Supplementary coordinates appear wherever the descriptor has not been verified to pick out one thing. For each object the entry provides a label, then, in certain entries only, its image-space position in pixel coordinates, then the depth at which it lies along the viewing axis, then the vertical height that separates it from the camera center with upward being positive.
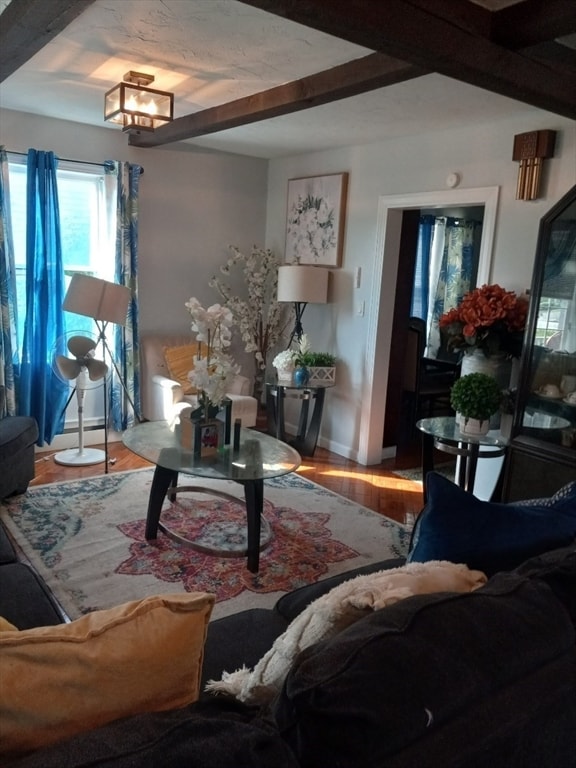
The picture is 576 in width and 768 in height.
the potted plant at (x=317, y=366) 4.66 -0.68
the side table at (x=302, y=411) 4.60 -1.06
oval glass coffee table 2.84 -0.91
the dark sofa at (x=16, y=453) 3.28 -1.08
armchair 4.59 -0.93
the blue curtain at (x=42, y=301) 4.23 -0.30
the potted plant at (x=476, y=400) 3.16 -0.59
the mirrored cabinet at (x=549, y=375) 2.89 -0.42
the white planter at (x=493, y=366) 3.38 -0.44
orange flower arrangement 3.21 -0.19
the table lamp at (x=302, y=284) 4.66 -0.08
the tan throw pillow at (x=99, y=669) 0.82 -0.57
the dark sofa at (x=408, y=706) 0.77 -0.58
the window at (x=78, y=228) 4.31 +0.23
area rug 2.71 -1.39
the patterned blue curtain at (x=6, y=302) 4.08 -0.31
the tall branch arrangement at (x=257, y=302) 5.30 -0.27
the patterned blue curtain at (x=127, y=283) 4.59 -0.15
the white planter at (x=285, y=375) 4.65 -0.77
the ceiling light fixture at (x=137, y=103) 2.91 +0.77
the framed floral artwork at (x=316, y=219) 4.70 +0.44
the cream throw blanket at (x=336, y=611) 1.12 -0.62
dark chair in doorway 4.94 -0.86
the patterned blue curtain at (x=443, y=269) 6.41 +0.14
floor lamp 3.97 -0.25
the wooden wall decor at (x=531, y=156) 3.15 +0.68
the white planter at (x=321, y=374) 4.66 -0.75
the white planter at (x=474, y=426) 3.22 -0.74
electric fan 4.12 -0.75
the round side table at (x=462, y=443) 3.15 -0.82
